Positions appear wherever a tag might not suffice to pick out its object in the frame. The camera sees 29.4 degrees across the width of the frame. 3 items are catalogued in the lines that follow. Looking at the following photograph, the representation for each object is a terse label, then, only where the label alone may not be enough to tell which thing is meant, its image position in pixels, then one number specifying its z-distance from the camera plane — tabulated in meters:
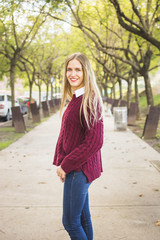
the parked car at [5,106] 19.09
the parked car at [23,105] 24.58
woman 2.29
